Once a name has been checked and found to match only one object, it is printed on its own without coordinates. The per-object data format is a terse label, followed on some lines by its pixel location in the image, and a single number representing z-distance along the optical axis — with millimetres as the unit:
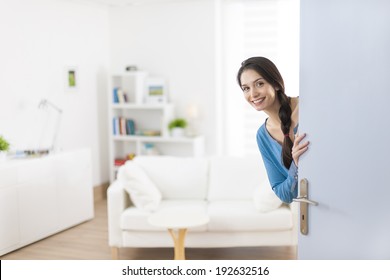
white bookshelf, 5852
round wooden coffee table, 3445
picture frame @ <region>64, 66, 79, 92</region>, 5352
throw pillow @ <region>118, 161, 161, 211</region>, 3922
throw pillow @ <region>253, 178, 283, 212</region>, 3801
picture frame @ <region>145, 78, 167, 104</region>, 5961
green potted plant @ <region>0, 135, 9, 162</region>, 4031
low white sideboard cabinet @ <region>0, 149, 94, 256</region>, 3961
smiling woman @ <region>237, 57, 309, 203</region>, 2115
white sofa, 3805
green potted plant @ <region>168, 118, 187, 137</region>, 5816
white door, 1825
